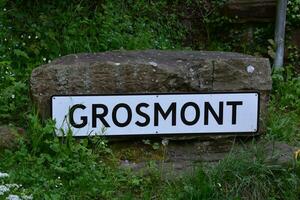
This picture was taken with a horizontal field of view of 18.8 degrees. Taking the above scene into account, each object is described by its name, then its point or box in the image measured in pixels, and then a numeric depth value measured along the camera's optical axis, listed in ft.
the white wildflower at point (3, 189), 14.54
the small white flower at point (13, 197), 14.48
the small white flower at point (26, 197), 14.98
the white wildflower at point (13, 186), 15.09
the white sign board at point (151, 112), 17.57
